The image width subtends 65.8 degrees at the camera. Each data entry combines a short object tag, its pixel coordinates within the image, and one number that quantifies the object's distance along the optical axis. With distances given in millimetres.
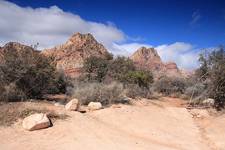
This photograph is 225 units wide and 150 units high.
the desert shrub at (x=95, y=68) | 15491
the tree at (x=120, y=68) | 14628
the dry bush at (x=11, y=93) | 7695
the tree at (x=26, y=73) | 8471
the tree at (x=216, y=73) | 10826
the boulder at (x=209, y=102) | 11041
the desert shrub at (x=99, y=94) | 8974
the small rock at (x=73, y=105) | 7332
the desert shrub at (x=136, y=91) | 11622
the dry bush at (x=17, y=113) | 5947
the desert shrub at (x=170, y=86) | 16637
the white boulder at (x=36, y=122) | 5595
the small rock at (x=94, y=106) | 7947
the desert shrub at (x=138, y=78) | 14089
